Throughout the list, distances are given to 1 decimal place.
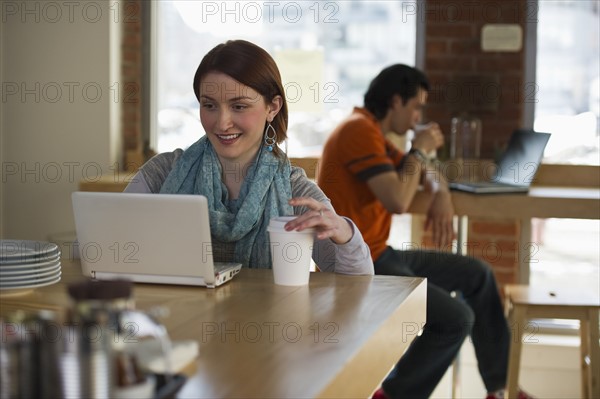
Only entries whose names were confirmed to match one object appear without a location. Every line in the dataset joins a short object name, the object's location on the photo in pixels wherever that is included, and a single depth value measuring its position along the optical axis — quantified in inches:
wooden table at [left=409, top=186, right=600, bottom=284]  131.0
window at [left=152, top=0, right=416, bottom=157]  169.0
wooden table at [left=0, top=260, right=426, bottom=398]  46.6
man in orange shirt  115.4
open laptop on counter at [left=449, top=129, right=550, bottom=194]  134.2
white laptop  66.4
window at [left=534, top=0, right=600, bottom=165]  161.3
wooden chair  115.3
